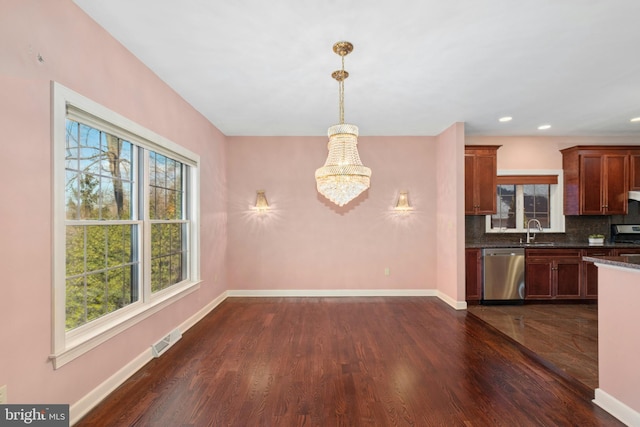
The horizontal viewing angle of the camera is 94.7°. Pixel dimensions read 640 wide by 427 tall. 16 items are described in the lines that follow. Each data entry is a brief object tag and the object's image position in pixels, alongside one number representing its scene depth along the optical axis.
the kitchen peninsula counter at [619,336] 1.90
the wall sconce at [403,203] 5.02
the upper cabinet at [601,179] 4.82
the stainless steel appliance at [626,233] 5.02
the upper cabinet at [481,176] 4.81
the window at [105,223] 1.90
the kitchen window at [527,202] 5.22
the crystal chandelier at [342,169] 2.48
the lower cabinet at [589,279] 4.59
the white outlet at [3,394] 1.54
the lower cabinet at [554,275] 4.61
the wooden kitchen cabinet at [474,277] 4.64
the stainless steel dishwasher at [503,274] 4.59
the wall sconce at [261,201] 5.04
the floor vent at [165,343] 2.87
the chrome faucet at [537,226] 5.19
